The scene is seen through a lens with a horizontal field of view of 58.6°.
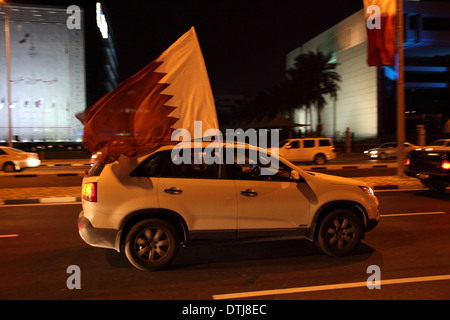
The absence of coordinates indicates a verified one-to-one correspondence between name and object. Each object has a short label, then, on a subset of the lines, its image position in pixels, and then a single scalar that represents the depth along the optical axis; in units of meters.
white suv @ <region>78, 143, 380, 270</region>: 5.09
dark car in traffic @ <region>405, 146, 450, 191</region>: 10.68
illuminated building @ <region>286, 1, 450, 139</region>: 48.53
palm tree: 53.34
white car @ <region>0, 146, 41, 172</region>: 19.41
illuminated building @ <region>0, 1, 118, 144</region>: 49.22
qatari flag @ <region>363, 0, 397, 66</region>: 13.59
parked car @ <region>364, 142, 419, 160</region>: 29.81
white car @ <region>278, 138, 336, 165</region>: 23.66
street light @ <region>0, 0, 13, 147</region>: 26.05
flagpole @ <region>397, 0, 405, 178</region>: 14.65
